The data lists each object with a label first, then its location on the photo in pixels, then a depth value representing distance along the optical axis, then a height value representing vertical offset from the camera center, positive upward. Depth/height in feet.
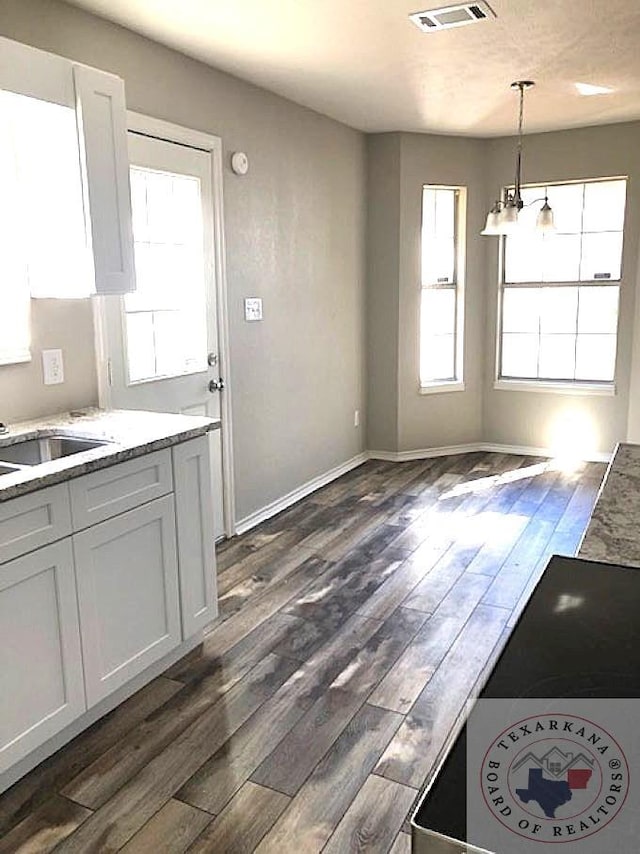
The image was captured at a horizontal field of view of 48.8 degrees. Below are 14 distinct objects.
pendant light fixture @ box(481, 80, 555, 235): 12.85 +1.61
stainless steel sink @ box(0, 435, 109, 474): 8.16 -1.63
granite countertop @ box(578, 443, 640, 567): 4.30 -1.46
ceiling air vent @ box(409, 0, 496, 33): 9.33 +3.88
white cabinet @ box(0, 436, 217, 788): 6.45 -2.87
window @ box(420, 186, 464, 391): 18.84 +0.42
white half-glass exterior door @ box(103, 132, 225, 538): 10.48 +0.13
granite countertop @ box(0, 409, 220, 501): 6.49 -1.44
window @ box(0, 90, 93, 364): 8.00 +1.11
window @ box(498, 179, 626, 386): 17.88 +0.36
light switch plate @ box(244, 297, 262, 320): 13.25 -0.02
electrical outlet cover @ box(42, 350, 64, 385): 9.11 -0.75
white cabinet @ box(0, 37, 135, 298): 7.73 +1.66
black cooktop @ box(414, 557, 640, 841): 2.27 -1.53
